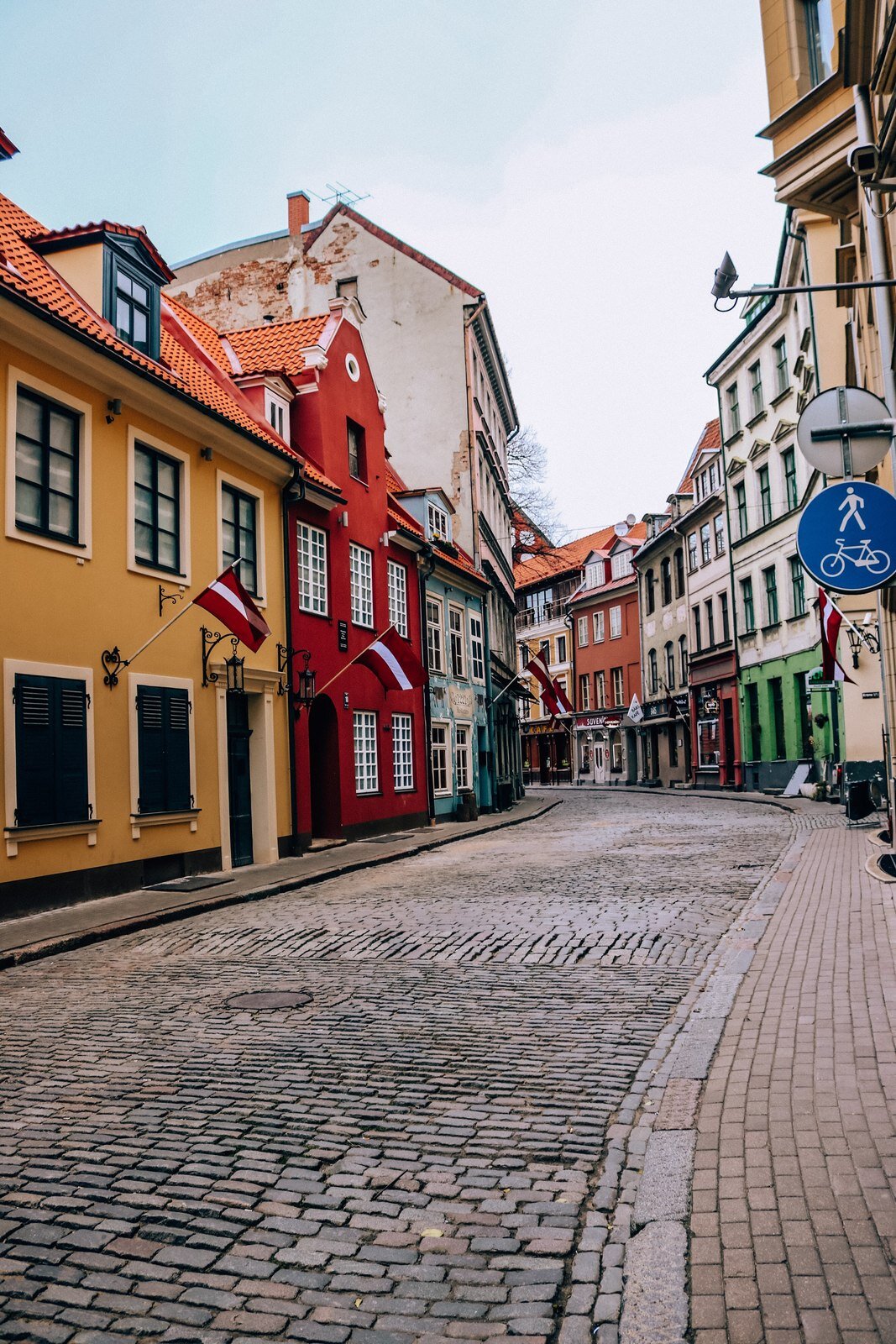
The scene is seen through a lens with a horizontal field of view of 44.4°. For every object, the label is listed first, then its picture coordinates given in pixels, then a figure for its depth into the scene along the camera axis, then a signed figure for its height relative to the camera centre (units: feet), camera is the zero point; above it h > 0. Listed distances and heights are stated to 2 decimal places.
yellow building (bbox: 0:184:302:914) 40.57 +7.99
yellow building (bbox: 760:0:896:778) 35.63 +24.41
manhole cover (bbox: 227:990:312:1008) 24.36 -5.32
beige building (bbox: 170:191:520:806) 106.32 +43.86
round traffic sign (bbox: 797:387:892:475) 26.43 +7.59
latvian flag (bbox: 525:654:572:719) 104.05 +5.64
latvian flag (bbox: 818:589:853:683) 67.00 +6.35
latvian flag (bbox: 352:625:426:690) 64.44 +5.78
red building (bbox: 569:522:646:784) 183.32 +15.85
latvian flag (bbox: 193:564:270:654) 45.19 +6.63
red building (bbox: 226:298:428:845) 65.72 +12.76
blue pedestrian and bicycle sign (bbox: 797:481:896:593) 23.79 +4.48
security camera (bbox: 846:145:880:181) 31.71 +17.05
